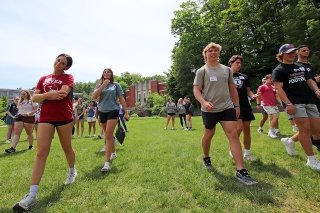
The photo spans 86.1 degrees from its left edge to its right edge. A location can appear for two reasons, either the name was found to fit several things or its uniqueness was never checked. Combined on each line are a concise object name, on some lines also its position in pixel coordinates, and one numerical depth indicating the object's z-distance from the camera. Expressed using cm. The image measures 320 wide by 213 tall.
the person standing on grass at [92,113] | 790
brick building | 4580
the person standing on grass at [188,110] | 911
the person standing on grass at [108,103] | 342
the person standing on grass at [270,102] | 568
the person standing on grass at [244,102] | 352
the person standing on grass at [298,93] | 303
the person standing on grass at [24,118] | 547
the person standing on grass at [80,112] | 808
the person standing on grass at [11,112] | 690
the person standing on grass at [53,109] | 253
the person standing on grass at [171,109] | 963
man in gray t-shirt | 281
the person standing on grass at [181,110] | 987
